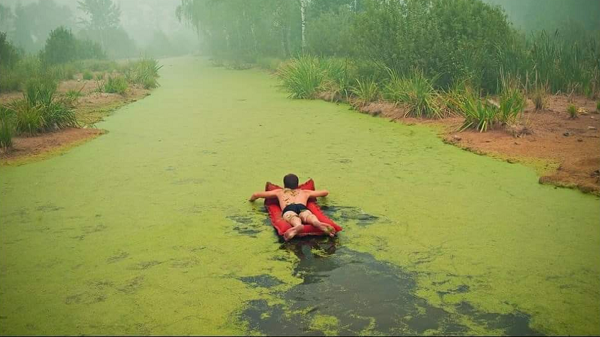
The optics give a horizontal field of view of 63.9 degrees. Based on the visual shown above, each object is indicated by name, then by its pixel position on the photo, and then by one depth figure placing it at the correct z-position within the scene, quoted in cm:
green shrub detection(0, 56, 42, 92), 1265
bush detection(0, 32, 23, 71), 1603
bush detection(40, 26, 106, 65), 2225
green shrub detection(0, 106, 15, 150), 654
